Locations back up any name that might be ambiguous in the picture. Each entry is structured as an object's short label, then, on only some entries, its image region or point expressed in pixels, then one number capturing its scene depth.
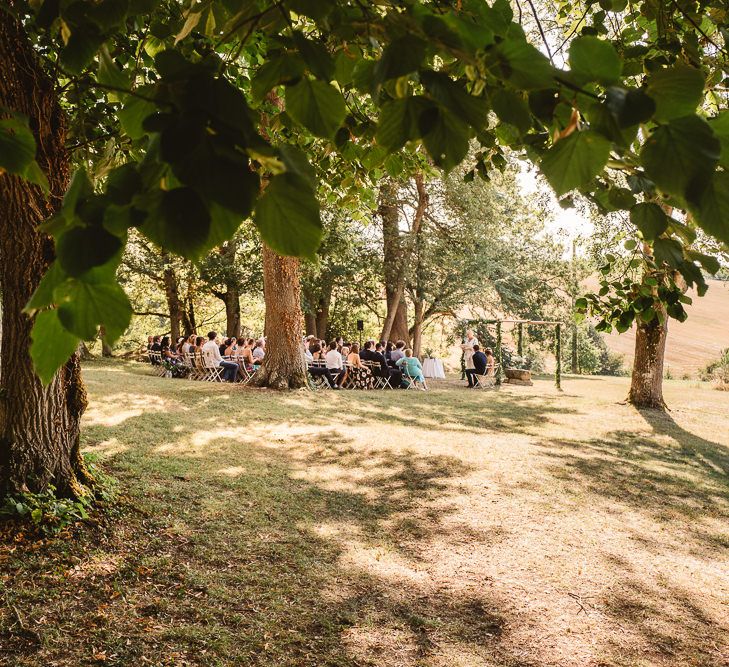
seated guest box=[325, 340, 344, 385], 17.17
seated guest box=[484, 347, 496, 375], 21.00
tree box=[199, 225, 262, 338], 26.11
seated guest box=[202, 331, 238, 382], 17.89
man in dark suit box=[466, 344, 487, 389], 20.00
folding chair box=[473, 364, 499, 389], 20.24
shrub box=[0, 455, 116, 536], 4.30
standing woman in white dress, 20.19
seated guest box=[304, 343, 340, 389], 17.33
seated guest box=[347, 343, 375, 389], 17.80
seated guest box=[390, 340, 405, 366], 18.67
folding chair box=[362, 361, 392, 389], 18.08
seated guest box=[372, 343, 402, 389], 18.03
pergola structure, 21.14
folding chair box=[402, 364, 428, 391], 18.33
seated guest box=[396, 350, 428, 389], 18.20
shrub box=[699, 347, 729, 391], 27.41
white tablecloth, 23.80
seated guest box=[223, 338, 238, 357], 18.86
